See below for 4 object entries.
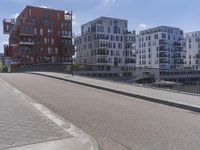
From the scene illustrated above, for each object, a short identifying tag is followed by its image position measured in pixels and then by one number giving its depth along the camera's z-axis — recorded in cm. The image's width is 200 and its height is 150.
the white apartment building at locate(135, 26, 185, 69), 6835
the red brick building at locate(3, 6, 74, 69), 4897
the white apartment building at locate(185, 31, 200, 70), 7708
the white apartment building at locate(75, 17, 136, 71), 5877
